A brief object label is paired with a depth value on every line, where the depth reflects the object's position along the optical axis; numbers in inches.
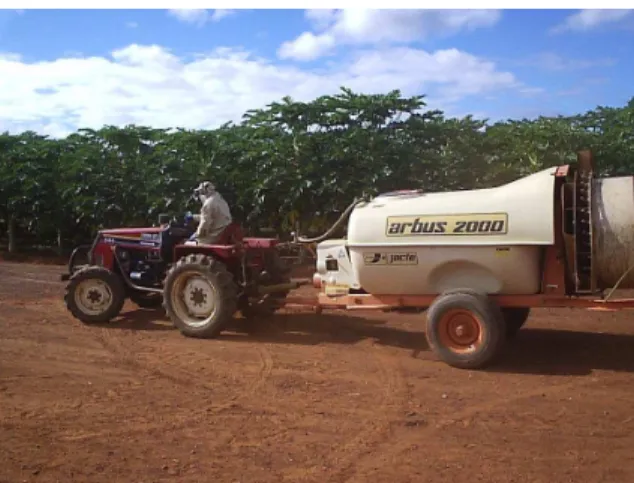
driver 345.5
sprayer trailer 262.5
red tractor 337.4
